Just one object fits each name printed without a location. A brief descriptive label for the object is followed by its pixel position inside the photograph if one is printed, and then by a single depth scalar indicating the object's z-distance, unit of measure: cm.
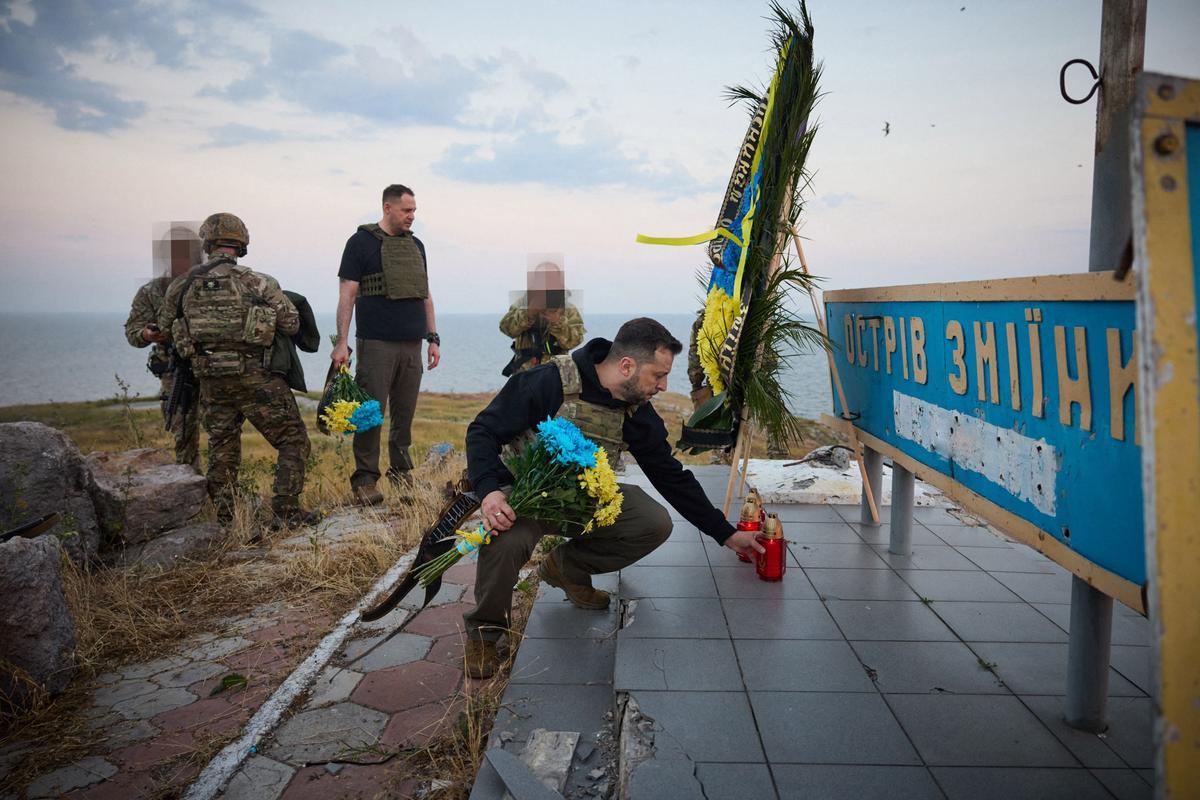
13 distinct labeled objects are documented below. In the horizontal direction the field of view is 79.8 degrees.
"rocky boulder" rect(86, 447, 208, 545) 497
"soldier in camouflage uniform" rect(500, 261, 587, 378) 664
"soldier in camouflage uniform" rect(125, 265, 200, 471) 594
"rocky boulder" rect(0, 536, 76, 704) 322
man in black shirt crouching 343
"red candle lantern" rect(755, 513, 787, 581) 397
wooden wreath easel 487
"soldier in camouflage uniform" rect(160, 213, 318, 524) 550
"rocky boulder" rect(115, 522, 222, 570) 496
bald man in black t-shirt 622
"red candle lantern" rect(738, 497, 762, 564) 406
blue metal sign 229
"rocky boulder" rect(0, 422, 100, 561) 436
